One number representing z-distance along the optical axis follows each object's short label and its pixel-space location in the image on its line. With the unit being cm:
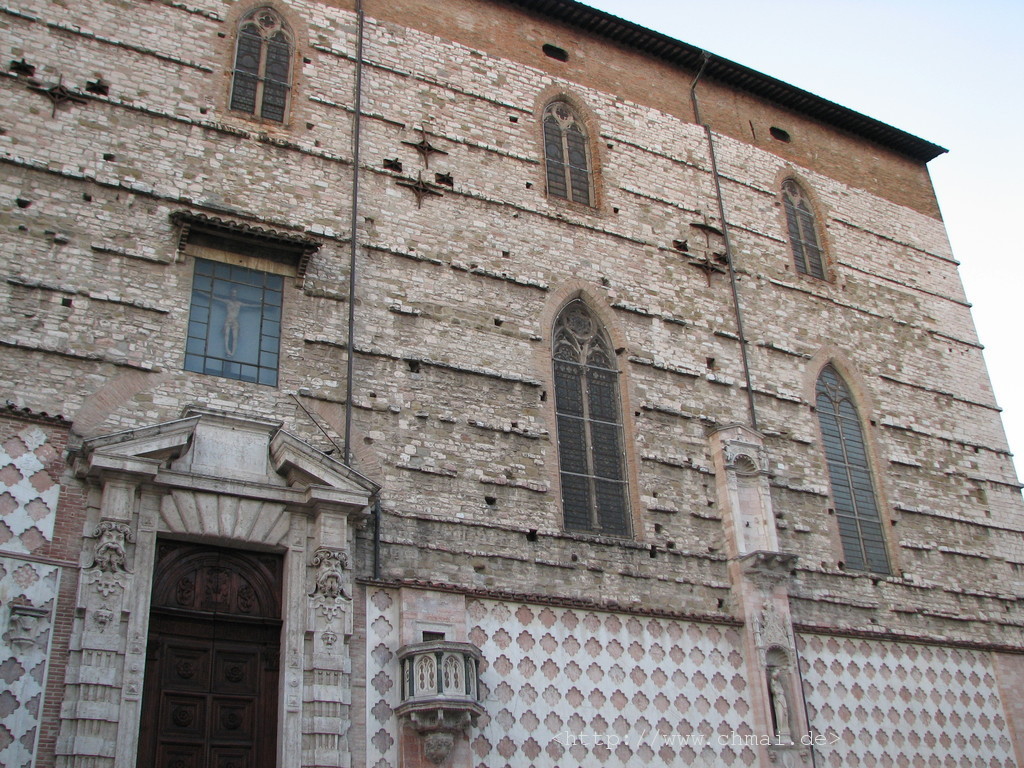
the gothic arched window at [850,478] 1418
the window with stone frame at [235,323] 1081
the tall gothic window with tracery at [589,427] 1232
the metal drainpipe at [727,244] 1417
